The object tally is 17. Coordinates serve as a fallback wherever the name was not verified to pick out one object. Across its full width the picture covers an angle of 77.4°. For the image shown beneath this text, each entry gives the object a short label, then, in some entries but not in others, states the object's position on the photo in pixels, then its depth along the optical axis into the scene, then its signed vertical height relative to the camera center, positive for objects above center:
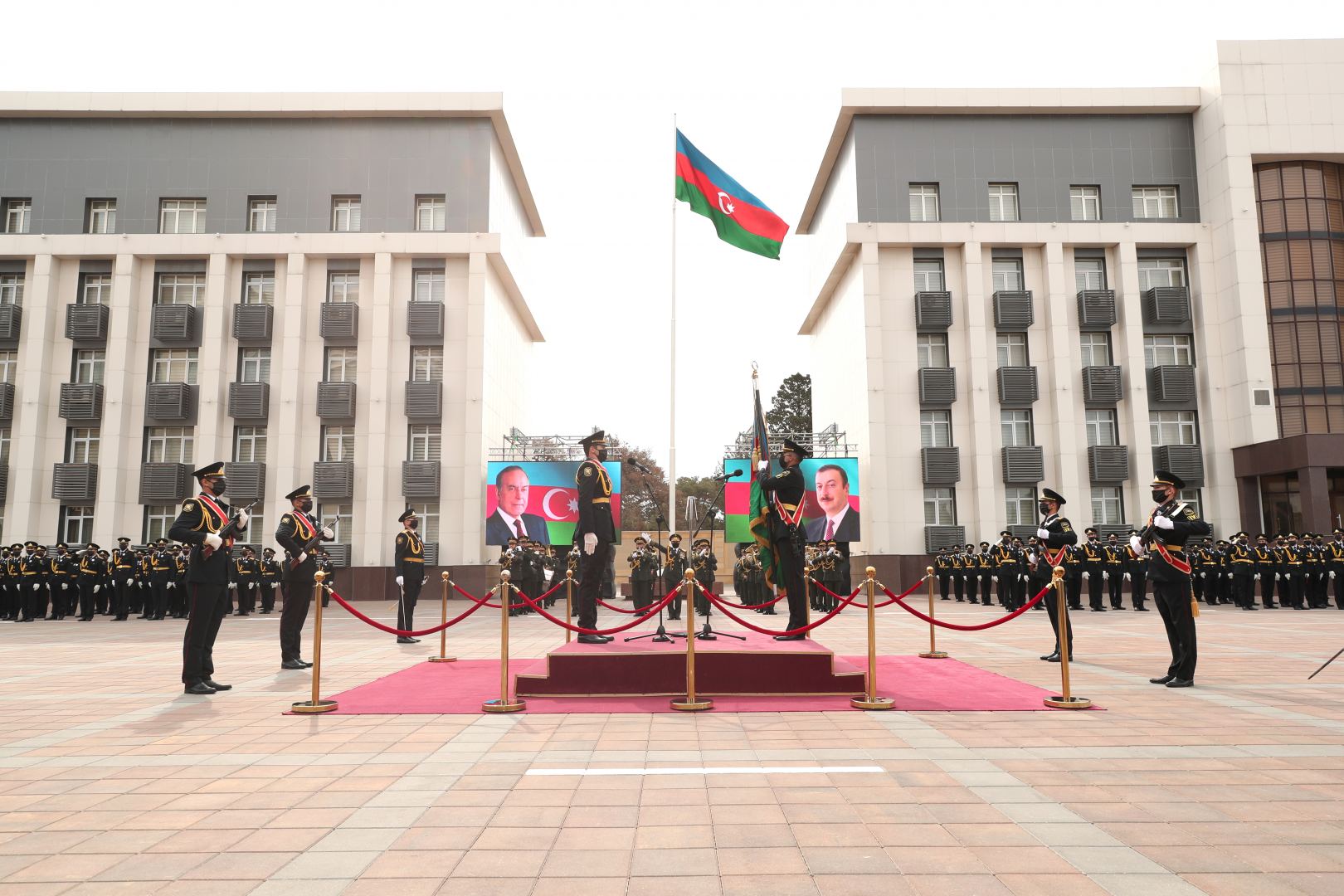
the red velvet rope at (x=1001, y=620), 7.68 -0.68
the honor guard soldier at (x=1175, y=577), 9.02 -0.40
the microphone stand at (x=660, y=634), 9.96 -1.08
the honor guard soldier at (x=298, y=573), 11.03 -0.34
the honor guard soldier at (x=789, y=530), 9.78 +0.16
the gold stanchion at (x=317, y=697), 7.92 -1.42
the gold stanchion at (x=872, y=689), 7.87 -1.39
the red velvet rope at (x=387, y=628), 8.04 -0.78
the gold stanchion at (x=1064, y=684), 7.78 -1.34
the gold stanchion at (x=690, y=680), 7.88 -1.31
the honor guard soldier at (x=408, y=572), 15.02 -0.45
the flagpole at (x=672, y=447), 16.30 +1.92
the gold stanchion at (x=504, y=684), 7.92 -1.33
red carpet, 8.03 -1.56
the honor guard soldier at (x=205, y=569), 9.30 -0.24
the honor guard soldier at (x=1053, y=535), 11.04 +0.08
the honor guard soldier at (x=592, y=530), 9.37 +0.17
